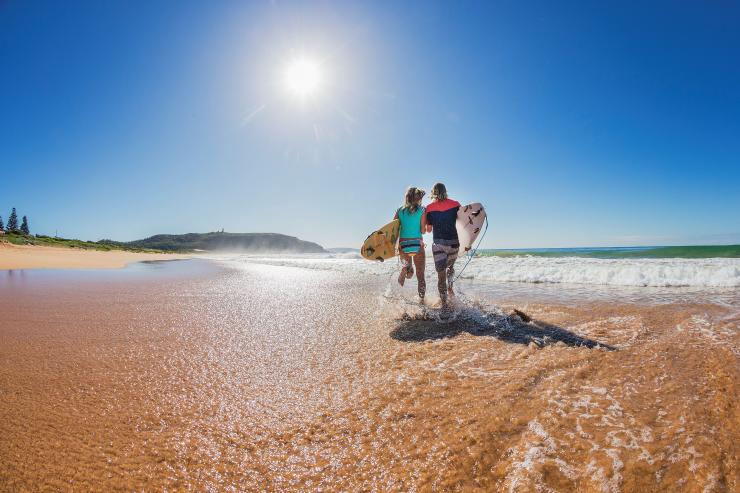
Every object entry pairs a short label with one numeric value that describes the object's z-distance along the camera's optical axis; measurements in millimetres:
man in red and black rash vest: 5609
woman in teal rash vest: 5773
